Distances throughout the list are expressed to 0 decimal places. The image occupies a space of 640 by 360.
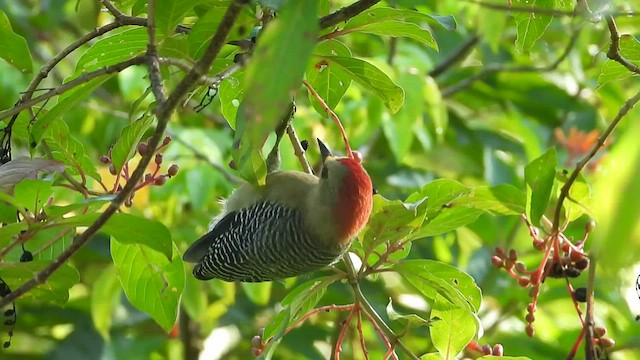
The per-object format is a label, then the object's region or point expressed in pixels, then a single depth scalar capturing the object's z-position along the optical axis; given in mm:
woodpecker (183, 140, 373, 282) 4520
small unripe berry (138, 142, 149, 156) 4493
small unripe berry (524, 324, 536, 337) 4518
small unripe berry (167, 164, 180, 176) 4402
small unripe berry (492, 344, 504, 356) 4297
